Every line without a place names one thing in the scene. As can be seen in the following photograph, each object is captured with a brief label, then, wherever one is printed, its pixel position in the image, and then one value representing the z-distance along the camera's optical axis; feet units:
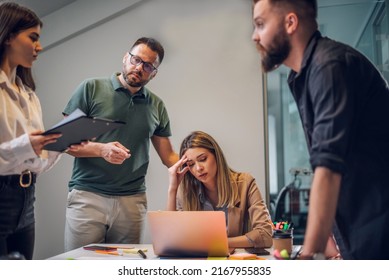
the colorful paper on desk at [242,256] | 5.07
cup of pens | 4.96
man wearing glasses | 5.65
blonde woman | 6.02
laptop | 4.86
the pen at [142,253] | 5.23
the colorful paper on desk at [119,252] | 5.34
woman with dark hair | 4.63
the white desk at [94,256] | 5.18
